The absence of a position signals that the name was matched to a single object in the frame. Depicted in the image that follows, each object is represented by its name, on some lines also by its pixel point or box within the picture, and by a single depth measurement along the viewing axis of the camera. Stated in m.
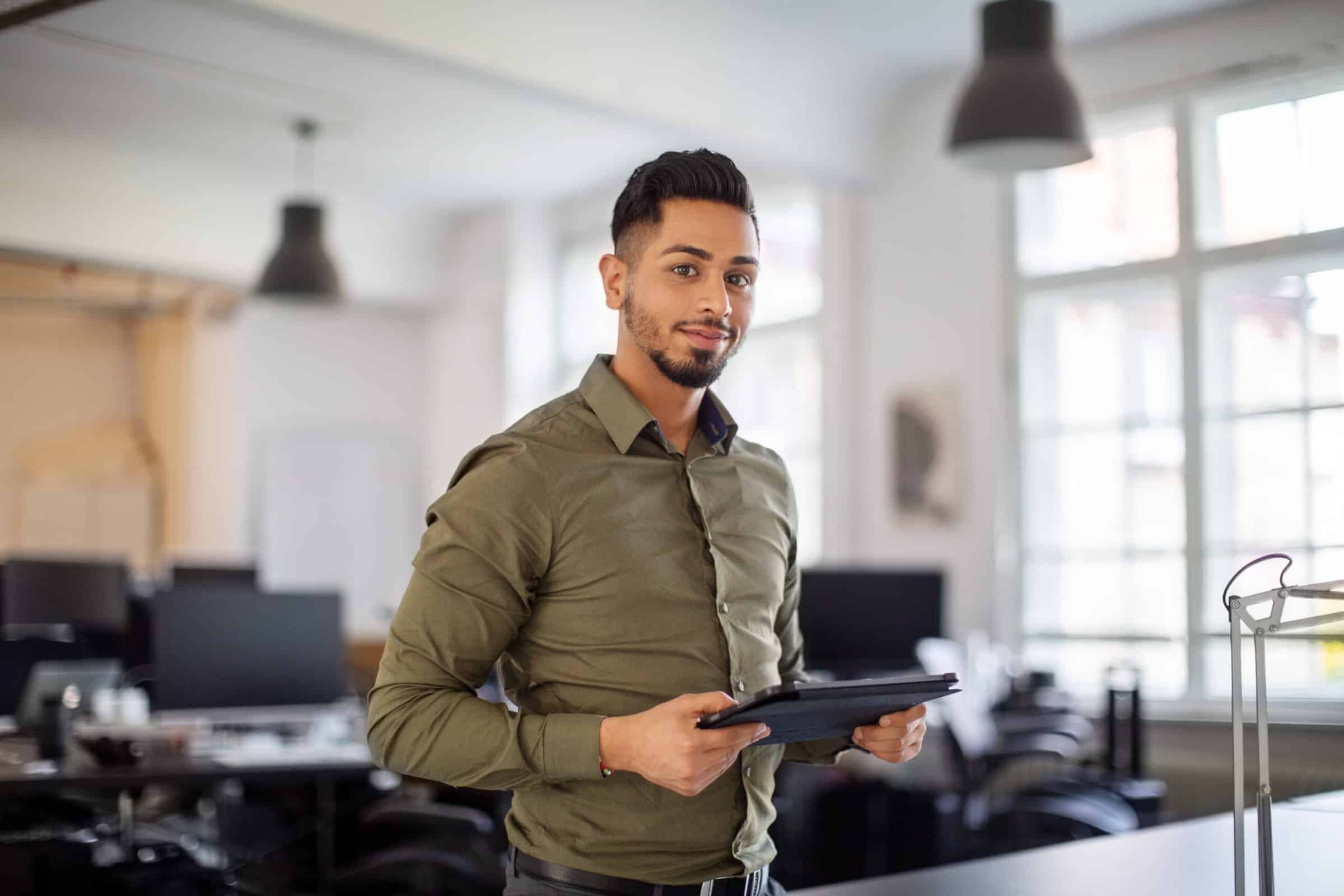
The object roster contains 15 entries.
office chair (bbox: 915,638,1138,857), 4.28
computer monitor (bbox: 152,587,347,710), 4.09
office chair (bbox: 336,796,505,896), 3.28
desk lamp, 1.65
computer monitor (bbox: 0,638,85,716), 4.89
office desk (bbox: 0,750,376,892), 3.45
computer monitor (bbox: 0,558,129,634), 5.40
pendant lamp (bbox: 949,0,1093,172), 4.16
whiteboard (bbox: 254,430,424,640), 9.74
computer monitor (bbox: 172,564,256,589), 5.91
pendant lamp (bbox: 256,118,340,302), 6.43
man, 1.56
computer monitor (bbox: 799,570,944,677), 5.58
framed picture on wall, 6.73
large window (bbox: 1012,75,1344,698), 5.45
